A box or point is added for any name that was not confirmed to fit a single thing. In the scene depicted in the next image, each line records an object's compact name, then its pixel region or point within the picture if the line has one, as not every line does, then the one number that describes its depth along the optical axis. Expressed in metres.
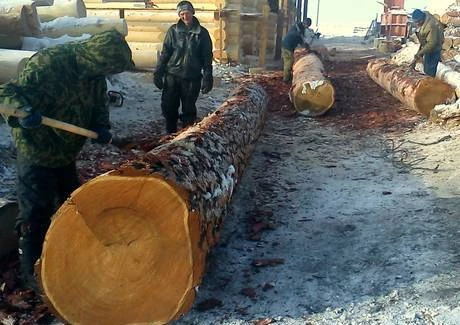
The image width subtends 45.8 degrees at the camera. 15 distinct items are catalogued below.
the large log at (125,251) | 3.23
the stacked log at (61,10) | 11.10
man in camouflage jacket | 3.70
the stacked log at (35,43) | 8.29
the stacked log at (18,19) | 8.02
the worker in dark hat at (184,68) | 7.50
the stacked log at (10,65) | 6.88
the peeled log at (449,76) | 9.98
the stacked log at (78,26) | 9.90
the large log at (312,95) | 9.79
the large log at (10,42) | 8.25
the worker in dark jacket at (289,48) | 13.48
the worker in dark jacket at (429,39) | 11.17
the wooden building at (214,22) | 16.00
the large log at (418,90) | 9.43
